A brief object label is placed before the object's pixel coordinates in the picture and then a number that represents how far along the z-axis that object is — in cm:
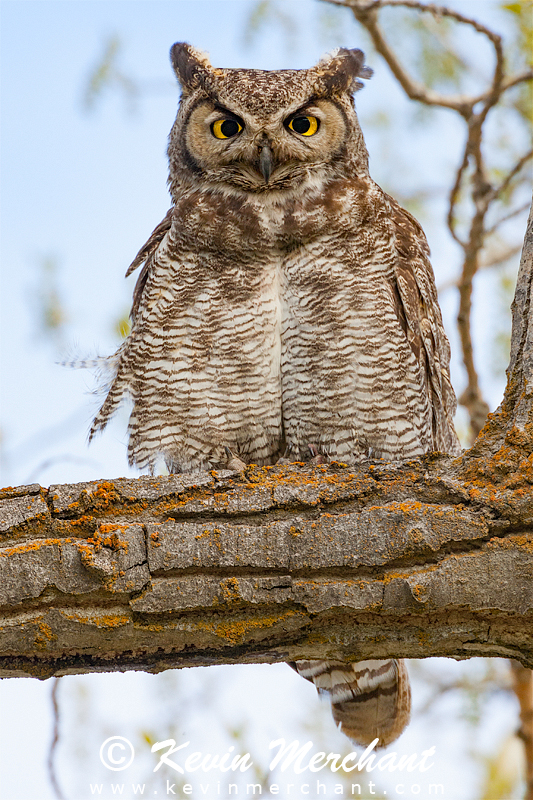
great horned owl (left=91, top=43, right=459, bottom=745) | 631
